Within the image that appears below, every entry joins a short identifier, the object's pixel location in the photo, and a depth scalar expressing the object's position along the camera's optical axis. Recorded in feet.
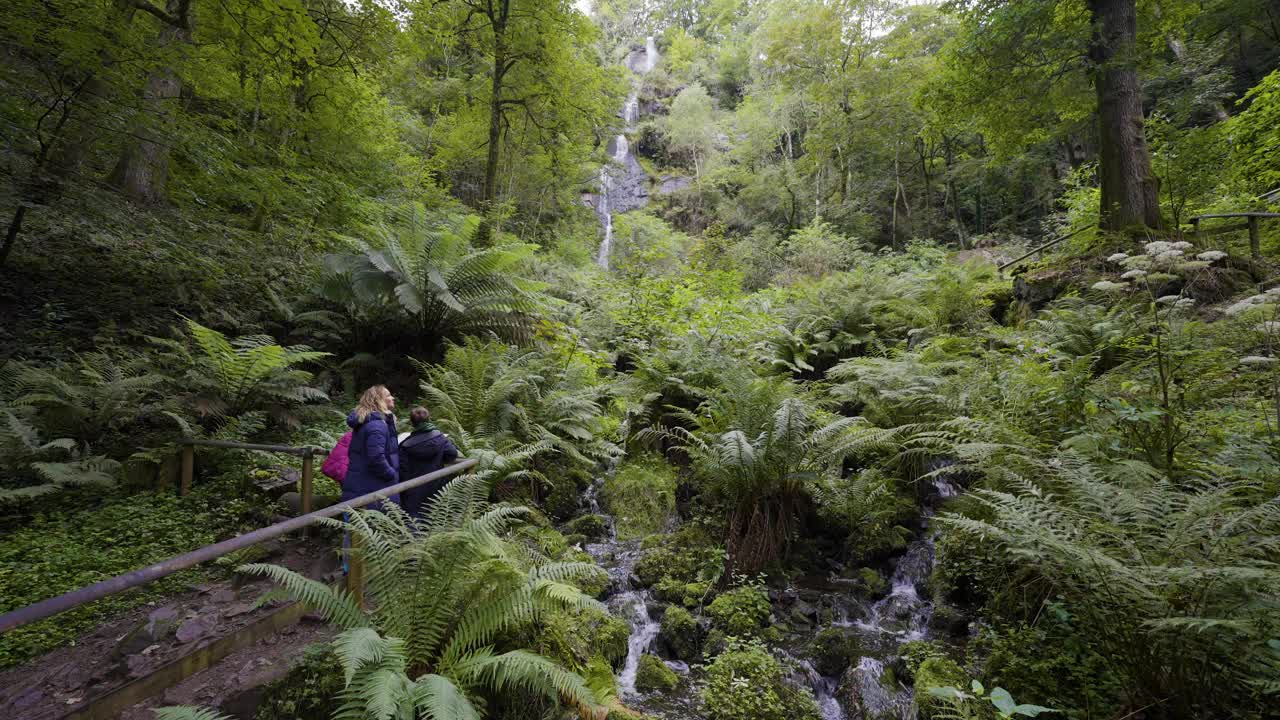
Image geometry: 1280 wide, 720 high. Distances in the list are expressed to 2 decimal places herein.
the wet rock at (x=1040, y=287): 26.32
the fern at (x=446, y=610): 7.74
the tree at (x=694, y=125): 90.74
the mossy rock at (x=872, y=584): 15.31
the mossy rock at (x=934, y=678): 10.71
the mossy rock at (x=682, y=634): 13.35
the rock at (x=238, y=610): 11.13
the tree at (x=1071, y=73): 24.82
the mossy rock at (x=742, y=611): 13.60
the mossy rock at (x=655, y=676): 12.32
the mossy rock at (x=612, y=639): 12.74
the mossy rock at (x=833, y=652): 12.61
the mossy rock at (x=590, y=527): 19.03
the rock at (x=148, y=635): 9.90
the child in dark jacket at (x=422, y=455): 14.05
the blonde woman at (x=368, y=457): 13.08
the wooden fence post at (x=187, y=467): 15.05
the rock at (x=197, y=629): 10.36
